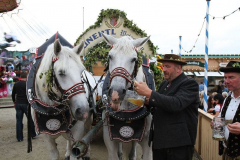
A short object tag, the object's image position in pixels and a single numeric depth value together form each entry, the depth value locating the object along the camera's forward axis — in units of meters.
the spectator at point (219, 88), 13.72
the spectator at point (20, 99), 6.23
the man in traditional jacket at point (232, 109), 2.01
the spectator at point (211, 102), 6.94
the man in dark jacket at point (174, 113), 1.97
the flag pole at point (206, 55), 6.32
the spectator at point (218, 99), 6.16
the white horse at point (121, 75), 2.04
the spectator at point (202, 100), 8.14
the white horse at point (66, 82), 2.33
